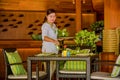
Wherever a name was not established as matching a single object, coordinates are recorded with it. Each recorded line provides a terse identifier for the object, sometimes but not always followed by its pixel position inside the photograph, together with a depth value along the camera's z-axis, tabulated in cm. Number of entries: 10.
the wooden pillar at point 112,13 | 790
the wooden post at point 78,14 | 950
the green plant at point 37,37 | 726
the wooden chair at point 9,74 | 515
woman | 557
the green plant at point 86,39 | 598
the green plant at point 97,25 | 937
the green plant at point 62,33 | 642
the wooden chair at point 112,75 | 484
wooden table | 478
